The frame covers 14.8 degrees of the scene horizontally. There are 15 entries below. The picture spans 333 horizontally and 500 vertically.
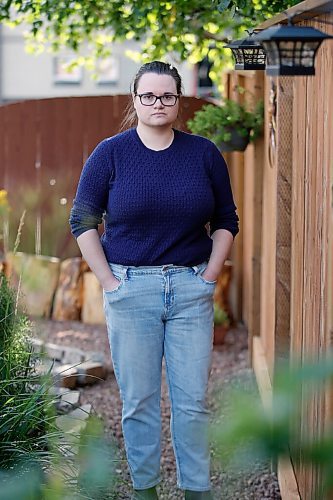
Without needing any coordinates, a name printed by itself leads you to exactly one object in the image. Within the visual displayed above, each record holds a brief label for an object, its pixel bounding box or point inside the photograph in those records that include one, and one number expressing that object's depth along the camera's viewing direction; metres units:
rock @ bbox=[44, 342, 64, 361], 7.50
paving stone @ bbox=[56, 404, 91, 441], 4.45
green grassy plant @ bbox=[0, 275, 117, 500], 3.44
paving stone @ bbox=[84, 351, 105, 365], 7.29
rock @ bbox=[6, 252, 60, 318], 9.26
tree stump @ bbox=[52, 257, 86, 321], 9.54
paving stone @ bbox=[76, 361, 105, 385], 6.76
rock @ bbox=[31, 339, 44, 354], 4.10
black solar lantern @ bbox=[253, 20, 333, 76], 2.36
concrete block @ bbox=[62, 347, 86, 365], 7.44
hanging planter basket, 7.02
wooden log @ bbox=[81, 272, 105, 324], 9.38
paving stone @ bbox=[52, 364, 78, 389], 6.39
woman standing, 3.87
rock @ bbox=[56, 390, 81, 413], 5.37
